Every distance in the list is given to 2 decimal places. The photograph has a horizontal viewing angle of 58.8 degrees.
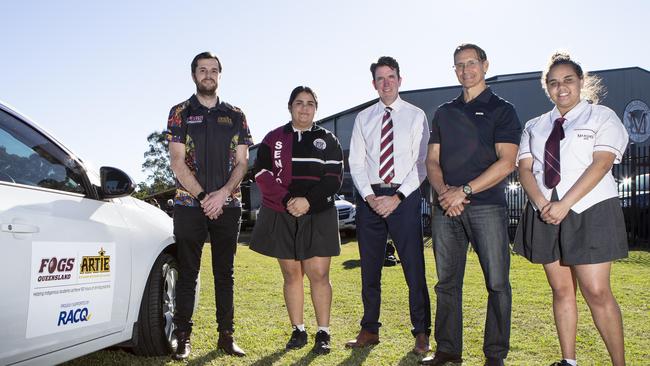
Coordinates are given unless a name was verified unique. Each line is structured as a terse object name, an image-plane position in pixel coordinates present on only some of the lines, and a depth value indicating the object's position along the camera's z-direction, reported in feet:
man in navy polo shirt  11.82
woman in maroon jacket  13.91
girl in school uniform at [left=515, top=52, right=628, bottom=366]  10.20
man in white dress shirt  13.74
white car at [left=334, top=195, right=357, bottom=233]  56.67
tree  178.90
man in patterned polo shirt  13.25
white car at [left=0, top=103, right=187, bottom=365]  8.52
